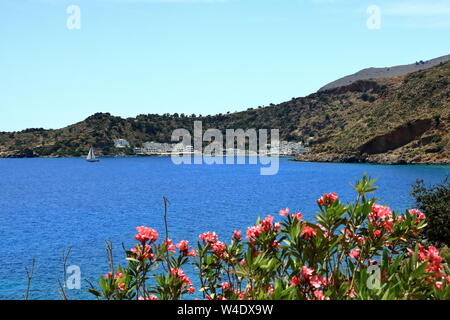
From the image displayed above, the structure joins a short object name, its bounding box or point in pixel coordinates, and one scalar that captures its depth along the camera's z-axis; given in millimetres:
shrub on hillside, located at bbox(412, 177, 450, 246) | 21172
